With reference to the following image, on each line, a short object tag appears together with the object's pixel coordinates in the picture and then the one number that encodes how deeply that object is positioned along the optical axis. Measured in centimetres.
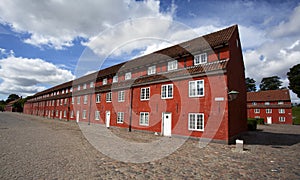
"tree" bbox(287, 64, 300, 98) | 5608
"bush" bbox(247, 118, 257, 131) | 2420
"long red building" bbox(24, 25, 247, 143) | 1314
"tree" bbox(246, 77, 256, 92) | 8700
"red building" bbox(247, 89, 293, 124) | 4222
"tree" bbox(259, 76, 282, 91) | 8115
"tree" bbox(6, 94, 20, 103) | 13439
